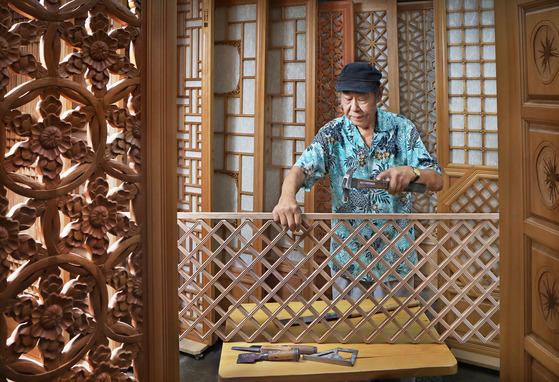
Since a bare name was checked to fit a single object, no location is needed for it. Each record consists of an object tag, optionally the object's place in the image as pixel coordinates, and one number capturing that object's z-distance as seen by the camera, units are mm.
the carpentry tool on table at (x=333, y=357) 2008
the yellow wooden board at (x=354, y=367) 1954
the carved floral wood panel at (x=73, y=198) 965
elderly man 2467
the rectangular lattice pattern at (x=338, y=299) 2045
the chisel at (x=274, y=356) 2020
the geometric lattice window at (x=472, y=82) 3393
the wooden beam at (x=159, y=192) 1124
